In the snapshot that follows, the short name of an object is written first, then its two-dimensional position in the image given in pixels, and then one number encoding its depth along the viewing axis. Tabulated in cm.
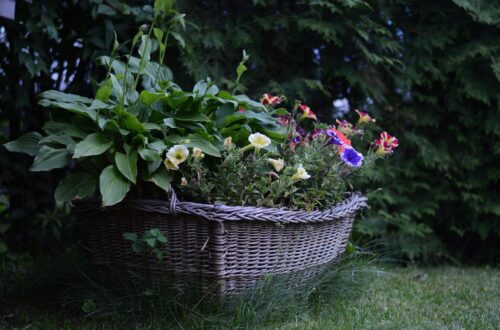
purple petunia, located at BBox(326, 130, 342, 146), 246
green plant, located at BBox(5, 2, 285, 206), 217
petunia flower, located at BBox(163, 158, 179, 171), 215
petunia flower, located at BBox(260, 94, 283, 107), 274
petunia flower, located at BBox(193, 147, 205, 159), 216
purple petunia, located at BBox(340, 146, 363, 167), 242
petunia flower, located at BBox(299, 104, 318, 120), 280
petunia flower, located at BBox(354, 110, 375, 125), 282
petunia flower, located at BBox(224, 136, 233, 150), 226
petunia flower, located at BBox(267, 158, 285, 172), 230
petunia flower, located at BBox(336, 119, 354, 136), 281
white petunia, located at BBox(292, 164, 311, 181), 228
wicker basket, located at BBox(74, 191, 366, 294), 215
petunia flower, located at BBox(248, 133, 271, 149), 227
